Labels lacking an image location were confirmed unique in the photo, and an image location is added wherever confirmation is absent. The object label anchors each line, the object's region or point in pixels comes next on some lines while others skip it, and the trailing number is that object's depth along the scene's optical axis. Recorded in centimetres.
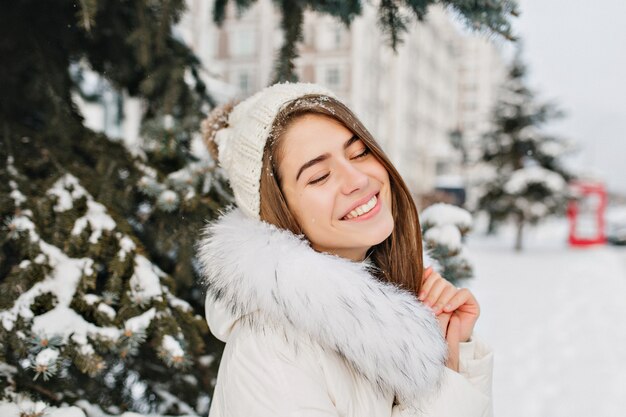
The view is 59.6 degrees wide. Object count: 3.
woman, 132
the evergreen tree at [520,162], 1795
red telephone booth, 2098
